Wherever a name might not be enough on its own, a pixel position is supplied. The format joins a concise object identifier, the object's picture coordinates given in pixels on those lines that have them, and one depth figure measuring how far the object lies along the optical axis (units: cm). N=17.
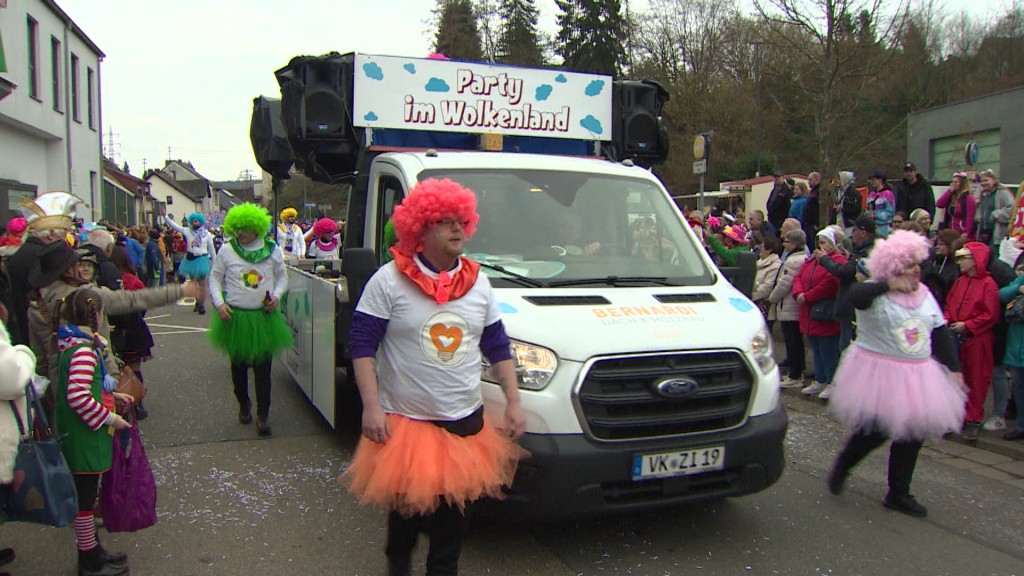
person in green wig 646
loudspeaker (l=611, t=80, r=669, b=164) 696
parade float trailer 383
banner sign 611
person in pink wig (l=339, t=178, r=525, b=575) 319
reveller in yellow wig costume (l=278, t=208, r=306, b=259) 1816
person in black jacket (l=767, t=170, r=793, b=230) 1280
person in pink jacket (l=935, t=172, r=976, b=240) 1035
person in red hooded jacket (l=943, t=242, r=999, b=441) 652
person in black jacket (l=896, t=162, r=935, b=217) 1160
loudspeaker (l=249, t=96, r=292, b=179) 785
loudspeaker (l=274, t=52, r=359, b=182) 623
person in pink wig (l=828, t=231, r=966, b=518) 477
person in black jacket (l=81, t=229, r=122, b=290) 646
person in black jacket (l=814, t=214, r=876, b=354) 693
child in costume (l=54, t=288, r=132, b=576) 369
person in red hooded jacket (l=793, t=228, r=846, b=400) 785
